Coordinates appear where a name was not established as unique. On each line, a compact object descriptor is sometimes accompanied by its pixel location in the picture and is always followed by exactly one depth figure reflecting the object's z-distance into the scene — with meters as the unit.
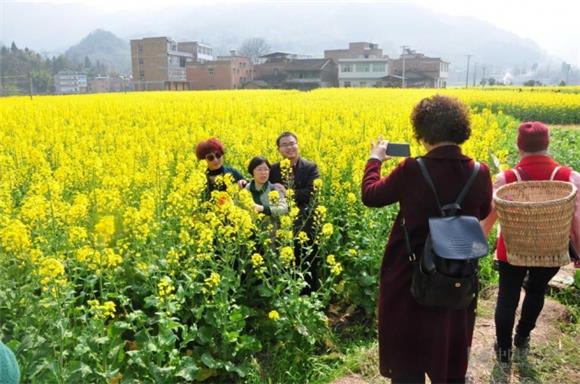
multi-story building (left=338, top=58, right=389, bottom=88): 72.62
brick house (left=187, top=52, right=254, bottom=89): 64.50
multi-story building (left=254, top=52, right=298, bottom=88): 72.81
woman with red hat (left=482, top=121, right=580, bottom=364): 3.37
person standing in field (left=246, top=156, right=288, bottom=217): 4.24
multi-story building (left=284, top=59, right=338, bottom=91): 70.51
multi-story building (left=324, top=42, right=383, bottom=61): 92.25
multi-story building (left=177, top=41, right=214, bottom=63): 89.56
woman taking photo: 2.48
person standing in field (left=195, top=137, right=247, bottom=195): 4.80
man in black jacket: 4.62
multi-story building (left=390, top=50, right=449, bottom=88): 73.06
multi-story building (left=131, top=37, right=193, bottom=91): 65.56
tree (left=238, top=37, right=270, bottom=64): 145.50
